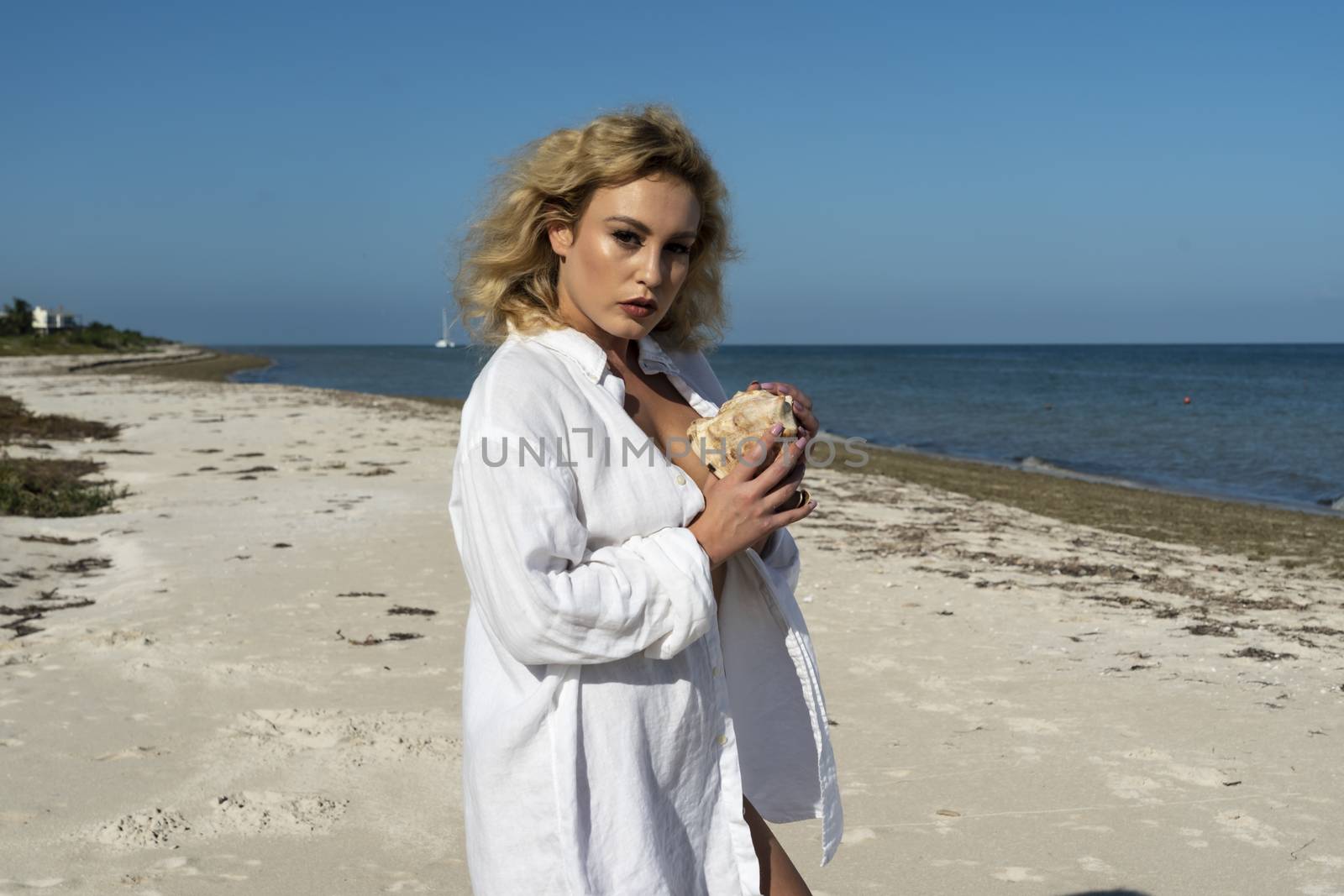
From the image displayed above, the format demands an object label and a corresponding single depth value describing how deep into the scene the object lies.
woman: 1.75
